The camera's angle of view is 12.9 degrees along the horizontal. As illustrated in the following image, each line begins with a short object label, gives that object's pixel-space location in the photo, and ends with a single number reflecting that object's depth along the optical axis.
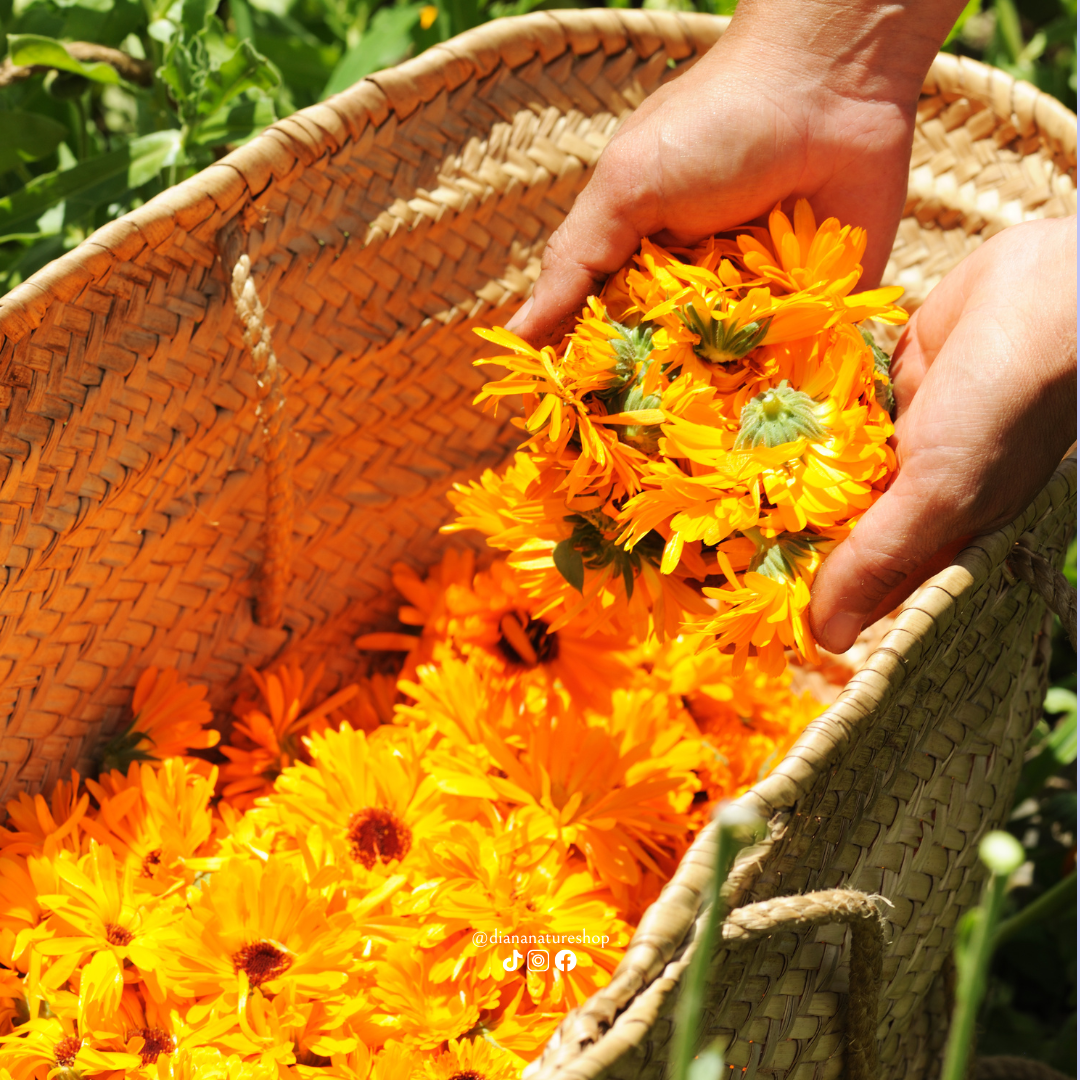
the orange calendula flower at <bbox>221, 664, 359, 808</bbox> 1.68
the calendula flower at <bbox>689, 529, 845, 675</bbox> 1.53
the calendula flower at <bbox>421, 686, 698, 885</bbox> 1.61
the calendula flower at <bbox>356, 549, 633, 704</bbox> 1.69
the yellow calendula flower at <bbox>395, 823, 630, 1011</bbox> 1.57
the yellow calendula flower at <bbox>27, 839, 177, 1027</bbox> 1.57
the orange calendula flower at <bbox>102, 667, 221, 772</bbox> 1.65
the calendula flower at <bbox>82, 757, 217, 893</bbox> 1.62
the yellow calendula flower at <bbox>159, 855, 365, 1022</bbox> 1.56
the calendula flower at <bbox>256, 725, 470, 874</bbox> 1.62
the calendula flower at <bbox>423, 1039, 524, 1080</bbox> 1.56
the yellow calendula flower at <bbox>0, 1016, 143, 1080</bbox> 1.55
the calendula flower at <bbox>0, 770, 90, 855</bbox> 1.60
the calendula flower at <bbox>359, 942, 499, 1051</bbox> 1.56
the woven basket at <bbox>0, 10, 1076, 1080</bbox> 1.52
